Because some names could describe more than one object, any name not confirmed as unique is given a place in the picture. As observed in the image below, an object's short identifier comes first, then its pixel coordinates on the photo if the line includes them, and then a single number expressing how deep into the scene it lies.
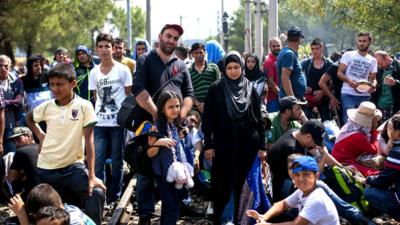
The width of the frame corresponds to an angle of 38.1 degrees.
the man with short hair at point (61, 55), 8.72
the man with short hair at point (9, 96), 7.51
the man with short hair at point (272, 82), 8.65
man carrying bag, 5.65
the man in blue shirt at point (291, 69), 7.54
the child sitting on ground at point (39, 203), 4.25
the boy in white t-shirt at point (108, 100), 6.43
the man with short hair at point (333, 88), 8.63
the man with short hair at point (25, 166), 5.90
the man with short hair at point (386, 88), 9.05
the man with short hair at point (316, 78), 8.88
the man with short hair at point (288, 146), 5.76
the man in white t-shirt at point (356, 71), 8.32
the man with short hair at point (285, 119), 6.71
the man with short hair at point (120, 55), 8.13
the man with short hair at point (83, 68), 7.48
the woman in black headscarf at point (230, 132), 5.57
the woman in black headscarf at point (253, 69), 8.73
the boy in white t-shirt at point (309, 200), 4.64
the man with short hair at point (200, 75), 7.87
